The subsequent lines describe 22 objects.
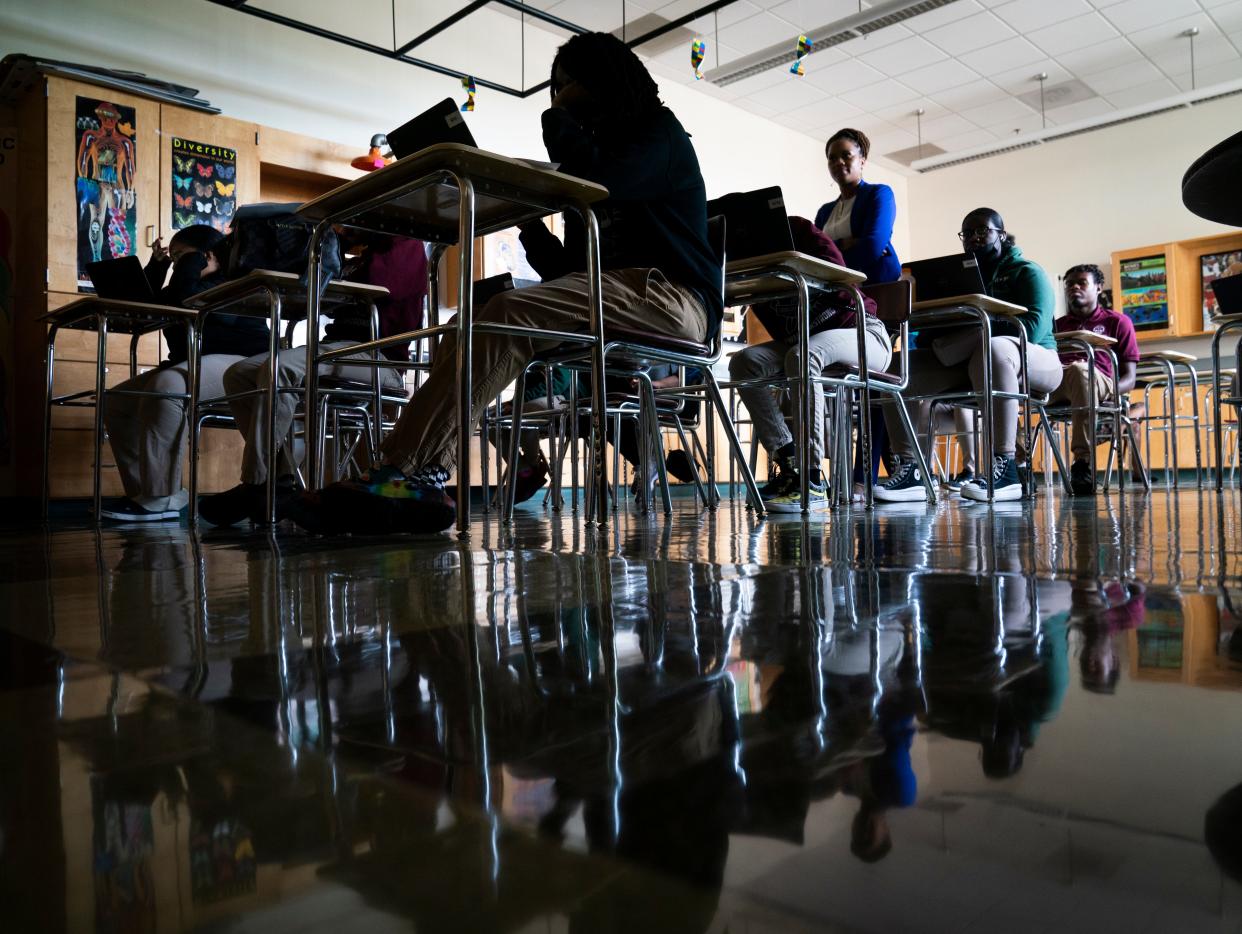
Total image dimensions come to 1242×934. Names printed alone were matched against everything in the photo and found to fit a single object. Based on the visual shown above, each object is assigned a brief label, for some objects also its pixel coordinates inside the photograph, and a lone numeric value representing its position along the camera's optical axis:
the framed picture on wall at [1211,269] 9.01
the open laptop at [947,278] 3.29
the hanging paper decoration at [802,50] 6.45
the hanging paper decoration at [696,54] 6.51
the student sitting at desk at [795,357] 2.95
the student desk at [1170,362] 5.19
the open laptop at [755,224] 2.57
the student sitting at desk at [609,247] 1.87
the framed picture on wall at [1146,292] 9.30
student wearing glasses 3.69
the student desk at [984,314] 3.26
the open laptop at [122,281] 3.36
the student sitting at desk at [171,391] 3.59
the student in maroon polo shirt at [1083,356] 4.75
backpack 2.92
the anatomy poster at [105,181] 4.94
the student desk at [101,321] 3.27
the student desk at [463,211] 1.77
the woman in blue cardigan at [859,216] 3.56
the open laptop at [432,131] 1.98
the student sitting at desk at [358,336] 3.18
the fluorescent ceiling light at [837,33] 6.18
